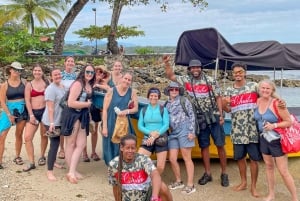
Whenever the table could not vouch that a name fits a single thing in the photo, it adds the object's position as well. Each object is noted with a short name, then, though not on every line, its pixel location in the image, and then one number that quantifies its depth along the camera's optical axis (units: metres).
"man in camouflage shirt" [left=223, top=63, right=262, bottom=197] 5.88
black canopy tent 7.60
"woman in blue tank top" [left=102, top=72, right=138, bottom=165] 6.38
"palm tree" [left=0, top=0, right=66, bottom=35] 39.59
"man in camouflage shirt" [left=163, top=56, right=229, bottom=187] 6.44
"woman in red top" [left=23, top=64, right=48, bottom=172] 6.99
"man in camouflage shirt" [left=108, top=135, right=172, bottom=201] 4.38
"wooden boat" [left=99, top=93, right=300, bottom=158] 7.10
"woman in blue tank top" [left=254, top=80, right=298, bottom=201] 5.34
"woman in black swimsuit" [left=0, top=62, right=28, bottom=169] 6.98
